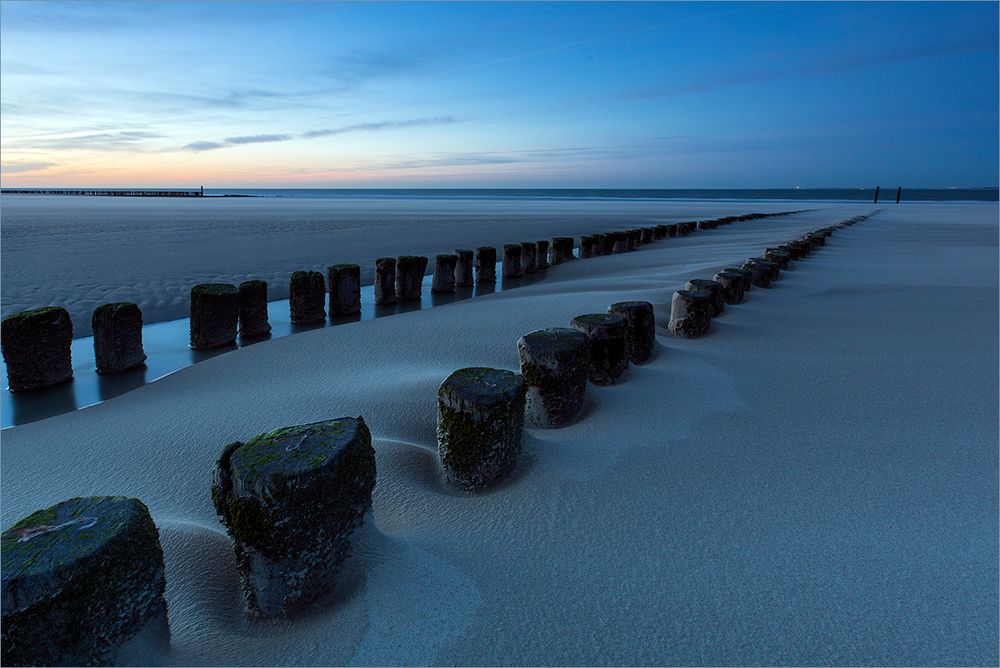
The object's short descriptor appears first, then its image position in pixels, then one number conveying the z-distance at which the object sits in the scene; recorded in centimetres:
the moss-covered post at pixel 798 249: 1035
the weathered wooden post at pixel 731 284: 620
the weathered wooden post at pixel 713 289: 550
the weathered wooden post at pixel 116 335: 535
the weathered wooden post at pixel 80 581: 137
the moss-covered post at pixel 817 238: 1260
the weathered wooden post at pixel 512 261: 1195
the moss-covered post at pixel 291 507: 177
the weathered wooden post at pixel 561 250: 1426
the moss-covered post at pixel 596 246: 1518
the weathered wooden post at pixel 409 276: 923
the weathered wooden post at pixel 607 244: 1536
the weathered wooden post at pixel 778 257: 873
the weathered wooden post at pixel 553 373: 314
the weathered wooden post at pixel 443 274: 1005
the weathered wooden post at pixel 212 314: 621
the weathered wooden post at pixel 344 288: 801
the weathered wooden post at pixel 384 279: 907
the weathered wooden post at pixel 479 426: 251
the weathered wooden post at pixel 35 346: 485
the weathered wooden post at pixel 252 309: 679
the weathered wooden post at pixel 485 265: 1109
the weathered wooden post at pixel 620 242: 1568
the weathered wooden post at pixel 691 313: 503
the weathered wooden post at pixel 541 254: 1289
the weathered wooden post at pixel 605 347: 372
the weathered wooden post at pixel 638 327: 421
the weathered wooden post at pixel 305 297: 747
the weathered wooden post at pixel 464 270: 1069
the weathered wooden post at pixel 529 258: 1256
